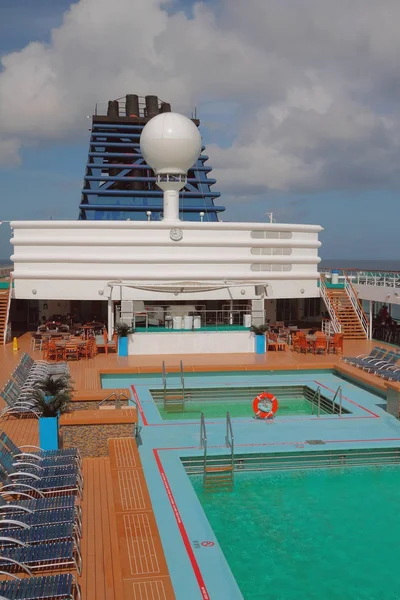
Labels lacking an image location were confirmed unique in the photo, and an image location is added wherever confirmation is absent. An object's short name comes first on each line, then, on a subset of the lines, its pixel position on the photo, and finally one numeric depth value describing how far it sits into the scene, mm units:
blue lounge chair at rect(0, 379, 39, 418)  12109
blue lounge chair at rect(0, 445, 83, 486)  8375
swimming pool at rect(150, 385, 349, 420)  14281
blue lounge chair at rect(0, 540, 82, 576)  6199
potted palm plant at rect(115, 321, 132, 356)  19578
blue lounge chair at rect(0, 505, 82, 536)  6836
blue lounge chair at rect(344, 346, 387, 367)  17359
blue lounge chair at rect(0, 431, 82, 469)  8891
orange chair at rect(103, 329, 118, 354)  20109
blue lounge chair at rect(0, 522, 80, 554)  6509
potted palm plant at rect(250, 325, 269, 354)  20500
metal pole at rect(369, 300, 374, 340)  23458
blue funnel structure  30312
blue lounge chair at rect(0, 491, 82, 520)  7176
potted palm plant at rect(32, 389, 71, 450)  10133
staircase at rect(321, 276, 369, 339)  24041
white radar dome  22438
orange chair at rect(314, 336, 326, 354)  19891
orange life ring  12961
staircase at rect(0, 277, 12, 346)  22156
